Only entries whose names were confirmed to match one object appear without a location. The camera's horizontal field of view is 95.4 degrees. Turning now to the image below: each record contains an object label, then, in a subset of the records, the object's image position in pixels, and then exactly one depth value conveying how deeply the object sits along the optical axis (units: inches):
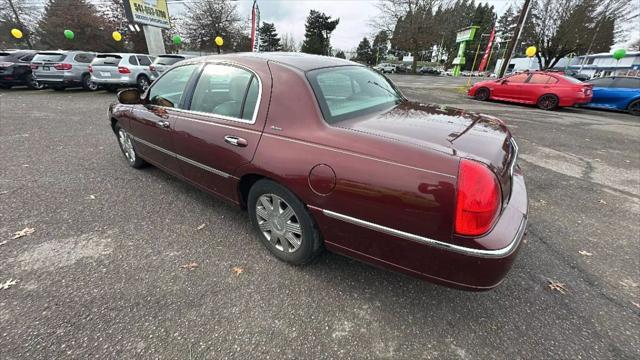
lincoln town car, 62.3
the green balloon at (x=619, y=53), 820.0
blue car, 417.4
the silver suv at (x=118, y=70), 445.1
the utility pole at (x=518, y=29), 536.1
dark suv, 477.7
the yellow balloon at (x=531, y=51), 746.8
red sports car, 407.5
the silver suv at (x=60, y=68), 448.8
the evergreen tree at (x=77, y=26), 1194.6
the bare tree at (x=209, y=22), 1519.4
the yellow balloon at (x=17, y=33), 982.4
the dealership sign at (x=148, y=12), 642.8
